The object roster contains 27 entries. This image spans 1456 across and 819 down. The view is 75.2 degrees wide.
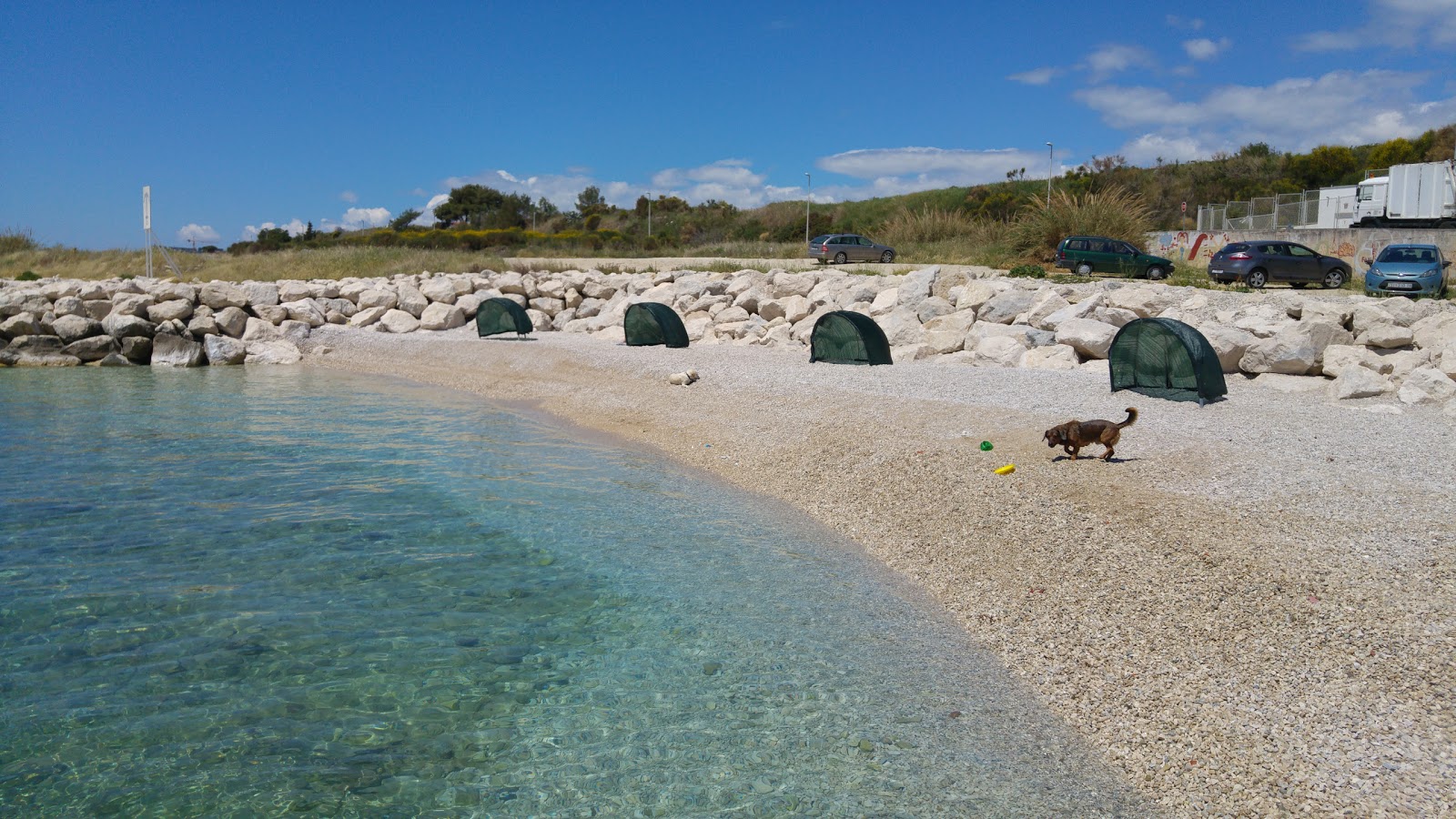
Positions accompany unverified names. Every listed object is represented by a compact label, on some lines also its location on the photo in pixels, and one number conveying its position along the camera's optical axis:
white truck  33.41
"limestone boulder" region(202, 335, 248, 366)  22.66
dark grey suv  25.28
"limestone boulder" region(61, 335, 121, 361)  22.66
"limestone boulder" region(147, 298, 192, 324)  24.16
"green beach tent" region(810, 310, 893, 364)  16.50
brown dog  9.02
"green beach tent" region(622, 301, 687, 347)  20.34
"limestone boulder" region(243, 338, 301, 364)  23.02
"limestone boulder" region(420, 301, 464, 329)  25.39
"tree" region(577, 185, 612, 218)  76.56
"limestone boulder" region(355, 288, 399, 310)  26.72
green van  26.66
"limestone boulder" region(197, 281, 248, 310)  25.17
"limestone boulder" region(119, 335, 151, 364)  22.81
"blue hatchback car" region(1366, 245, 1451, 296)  22.06
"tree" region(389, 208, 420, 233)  67.56
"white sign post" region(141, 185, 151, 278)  27.83
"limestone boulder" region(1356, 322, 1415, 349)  14.55
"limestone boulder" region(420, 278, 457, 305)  26.52
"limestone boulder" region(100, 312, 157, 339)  22.92
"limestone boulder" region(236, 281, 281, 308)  25.55
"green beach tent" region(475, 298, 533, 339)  23.36
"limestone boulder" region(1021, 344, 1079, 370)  15.36
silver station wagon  34.00
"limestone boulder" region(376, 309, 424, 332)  25.45
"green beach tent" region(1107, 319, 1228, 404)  12.16
